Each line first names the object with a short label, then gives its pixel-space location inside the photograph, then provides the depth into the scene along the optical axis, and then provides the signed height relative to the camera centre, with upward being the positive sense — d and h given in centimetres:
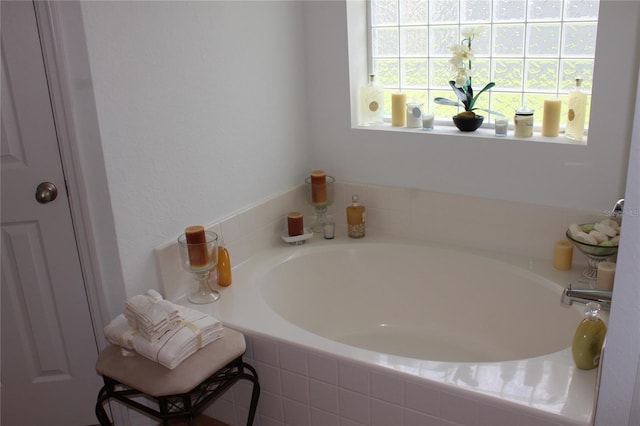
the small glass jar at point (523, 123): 242 -33
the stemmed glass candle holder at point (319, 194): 281 -66
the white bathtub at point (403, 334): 175 -101
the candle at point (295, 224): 276 -77
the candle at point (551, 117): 238 -31
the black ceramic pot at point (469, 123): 256 -34
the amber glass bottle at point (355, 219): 279 -77
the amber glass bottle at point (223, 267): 239 -82
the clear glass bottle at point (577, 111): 231 -28
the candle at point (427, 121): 268 -34
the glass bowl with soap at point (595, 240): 216 -71
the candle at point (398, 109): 275 -29
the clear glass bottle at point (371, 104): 281 -26
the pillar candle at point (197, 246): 221 -68
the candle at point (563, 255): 236 -83
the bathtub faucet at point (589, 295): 198 -83
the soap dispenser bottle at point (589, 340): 171 -85
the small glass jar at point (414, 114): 270 -31
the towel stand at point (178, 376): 181 -94
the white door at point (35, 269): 193 -71
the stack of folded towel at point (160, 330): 186 -85
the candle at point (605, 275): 208 -81
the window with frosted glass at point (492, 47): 238 -3
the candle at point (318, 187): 280 -63
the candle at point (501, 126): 248 -34
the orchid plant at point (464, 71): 250 -12
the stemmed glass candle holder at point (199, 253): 222 -71
